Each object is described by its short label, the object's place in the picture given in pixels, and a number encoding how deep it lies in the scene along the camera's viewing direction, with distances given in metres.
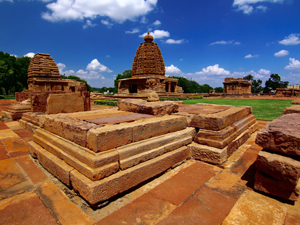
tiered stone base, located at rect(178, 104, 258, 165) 2.93
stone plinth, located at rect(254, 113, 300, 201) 1.77
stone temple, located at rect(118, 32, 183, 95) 21.00
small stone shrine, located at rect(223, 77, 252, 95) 27.02
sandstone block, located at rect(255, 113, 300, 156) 1.82
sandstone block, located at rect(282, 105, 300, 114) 3.60
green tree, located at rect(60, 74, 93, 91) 55.72
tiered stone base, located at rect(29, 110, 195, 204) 1.93
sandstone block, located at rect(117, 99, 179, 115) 3.48
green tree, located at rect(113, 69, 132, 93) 55.34
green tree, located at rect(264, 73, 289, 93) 45.85
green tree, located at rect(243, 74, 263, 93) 53.84
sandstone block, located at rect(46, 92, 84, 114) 4.58
